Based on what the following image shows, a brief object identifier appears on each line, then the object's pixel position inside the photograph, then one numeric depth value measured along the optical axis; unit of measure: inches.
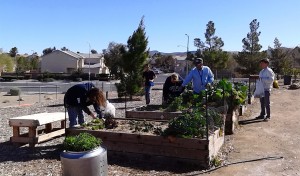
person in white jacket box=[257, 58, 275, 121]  342.7
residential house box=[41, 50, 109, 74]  2822.8
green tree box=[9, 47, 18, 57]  3863.4
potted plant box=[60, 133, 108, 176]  154.1
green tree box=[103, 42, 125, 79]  2003.9
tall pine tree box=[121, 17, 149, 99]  644.1
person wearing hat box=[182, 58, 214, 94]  303.5
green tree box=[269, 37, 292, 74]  1461.1
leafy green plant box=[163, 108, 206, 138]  200.9
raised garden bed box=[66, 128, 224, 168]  195.1
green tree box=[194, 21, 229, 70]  1641.7
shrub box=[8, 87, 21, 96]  921.5
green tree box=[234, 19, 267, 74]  1419.1
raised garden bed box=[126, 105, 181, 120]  282.2
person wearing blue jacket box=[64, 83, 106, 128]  240.0
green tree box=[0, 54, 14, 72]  2441.3
